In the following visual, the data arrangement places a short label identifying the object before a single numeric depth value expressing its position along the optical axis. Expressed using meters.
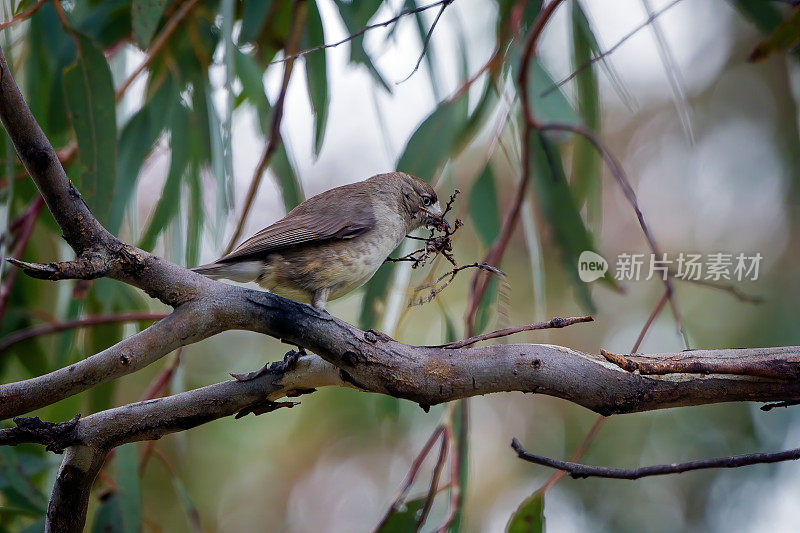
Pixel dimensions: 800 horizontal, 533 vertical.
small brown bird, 3.36
